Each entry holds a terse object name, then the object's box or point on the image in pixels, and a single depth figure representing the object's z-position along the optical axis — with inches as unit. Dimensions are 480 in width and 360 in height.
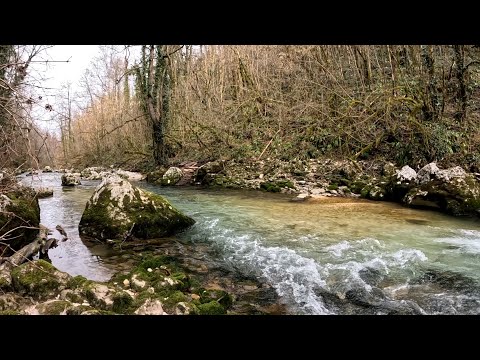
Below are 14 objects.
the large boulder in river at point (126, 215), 268.8
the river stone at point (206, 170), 585.5
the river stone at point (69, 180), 612.1
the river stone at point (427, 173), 366.3
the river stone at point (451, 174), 344.2
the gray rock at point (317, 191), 439.5
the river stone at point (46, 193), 466.7
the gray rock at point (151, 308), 134.7
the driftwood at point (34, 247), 207.0
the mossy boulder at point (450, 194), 315.6
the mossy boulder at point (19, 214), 225.9
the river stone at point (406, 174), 387.5
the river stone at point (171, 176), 584.4
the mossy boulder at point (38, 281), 158.2
